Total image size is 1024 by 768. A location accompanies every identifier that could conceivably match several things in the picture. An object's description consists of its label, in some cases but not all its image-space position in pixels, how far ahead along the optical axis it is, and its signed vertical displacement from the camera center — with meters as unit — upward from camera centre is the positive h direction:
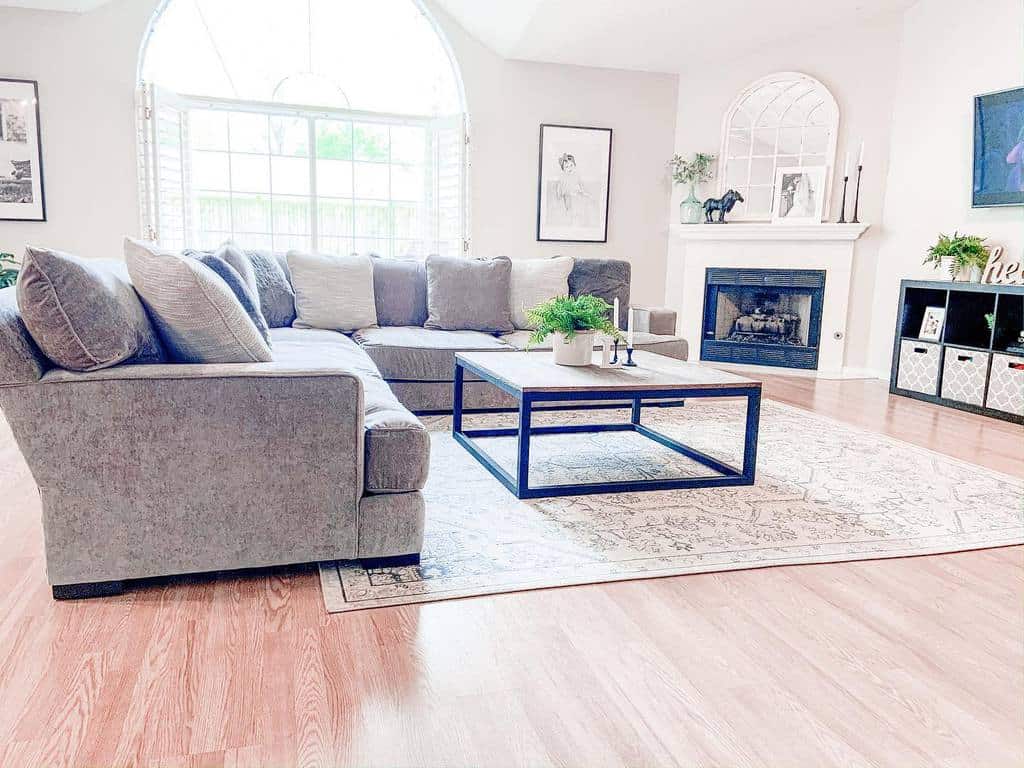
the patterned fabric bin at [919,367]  4.91 -0.45
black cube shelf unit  4.43 -0.33
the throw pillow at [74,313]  1.74 -0.11
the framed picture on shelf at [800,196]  5.97 +0.76
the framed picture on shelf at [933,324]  4.94 -0.17
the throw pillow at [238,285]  2.93 -0.05
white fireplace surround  5.94 +0.29
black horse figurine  6.18 +0.69
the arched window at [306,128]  5.72 +1.14
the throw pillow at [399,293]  4.59 -0.09
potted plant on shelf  4.84 +0.27
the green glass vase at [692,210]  6.47 +0.66
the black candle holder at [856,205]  5.84 +0.67
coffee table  2.77 -0.37
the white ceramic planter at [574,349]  3.20 -0.26
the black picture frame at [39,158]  5.24 +0.73
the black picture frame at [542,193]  6.45 +0.77
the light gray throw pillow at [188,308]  2.00 -0.10
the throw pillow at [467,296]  4.53 -0.09
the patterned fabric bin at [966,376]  4.57 -0.46
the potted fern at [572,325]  3.16 -0.16
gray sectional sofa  1.82 -0.48
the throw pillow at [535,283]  4.69 +0.00
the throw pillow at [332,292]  4.34 -0.09
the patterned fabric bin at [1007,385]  4.33 -0.48
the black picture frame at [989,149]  4.65 +0.93
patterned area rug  2.16 -0.78
